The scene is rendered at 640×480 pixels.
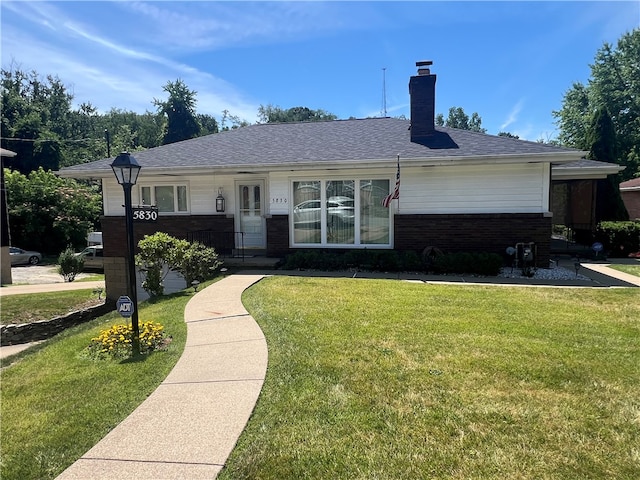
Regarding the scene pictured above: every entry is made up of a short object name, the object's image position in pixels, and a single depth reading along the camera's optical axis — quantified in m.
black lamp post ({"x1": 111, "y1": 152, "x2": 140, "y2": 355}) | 5.12
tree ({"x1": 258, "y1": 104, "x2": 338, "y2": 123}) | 57.84
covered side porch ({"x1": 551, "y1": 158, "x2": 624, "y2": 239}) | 12.12
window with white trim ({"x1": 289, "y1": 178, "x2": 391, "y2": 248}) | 11.01
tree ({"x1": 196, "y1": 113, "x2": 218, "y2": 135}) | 56.75
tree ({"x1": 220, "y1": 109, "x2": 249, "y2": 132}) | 58.59
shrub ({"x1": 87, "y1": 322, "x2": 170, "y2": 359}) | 5.08
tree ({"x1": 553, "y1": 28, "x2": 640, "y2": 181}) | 29.33
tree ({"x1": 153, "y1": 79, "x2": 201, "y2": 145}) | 39.62
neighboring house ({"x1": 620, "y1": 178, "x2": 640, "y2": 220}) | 21.67
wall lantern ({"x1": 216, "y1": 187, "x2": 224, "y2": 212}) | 12.13
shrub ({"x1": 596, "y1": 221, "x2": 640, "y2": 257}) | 13.02
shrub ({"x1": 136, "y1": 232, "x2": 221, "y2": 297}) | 8.40
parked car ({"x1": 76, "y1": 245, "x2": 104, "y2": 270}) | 18.12
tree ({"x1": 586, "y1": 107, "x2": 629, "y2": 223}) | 18.69
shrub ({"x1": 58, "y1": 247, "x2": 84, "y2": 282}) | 15.66
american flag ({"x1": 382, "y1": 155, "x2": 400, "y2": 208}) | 10.05
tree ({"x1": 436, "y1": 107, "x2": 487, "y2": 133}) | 72.00
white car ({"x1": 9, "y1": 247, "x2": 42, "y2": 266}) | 21.38
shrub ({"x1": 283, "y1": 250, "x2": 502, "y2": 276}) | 9.41
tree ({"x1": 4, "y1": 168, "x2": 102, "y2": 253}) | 24.69
